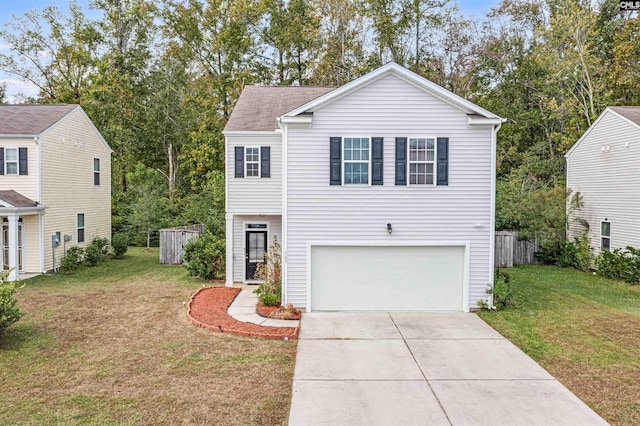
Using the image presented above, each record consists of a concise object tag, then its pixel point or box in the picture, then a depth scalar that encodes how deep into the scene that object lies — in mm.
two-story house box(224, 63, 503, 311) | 10906
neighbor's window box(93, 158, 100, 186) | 19641
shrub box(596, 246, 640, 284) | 14430
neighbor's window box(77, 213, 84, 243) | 18312
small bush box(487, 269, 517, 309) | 11086
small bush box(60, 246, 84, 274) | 16234
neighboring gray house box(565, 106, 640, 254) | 14945
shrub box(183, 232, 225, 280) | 14523
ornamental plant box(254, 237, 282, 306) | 11148
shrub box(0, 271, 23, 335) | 8039
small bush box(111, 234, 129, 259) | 19703
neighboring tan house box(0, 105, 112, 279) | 15234
